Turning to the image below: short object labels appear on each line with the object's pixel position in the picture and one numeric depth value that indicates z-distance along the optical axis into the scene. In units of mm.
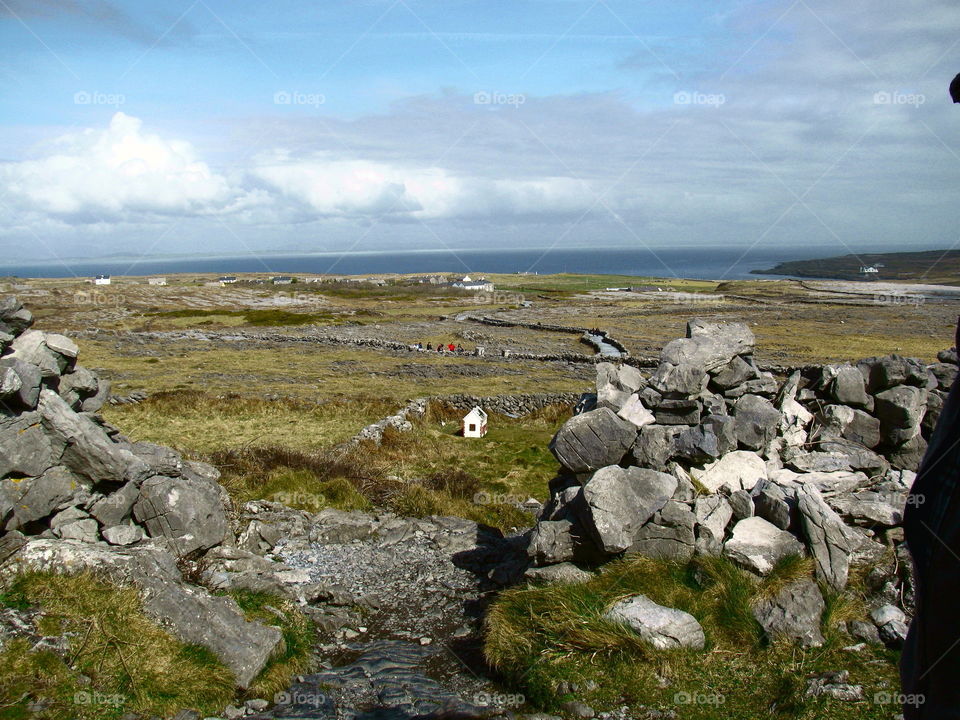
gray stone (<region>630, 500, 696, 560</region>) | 9508
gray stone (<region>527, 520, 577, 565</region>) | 10055
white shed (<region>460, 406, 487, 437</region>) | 24797
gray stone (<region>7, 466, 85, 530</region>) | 10219
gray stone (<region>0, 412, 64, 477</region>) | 10289
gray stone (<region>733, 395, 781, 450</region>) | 11586
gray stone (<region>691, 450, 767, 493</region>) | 11070
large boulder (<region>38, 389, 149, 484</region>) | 11047
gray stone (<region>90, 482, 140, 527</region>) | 11031
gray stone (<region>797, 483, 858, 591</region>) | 8750
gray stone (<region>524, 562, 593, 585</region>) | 9500
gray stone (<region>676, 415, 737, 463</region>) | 11055
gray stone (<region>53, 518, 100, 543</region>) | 10531
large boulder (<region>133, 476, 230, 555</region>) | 11281
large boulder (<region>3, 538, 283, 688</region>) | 8297
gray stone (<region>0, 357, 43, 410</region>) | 10664
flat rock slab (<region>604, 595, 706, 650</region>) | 7984
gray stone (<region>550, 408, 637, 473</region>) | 11219
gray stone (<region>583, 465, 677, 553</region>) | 9602
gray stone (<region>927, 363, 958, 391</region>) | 12609
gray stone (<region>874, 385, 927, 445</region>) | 11781
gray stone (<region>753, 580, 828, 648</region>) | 8008
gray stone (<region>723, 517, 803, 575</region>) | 8867
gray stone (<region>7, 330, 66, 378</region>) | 12156
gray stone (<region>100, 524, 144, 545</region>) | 10703
